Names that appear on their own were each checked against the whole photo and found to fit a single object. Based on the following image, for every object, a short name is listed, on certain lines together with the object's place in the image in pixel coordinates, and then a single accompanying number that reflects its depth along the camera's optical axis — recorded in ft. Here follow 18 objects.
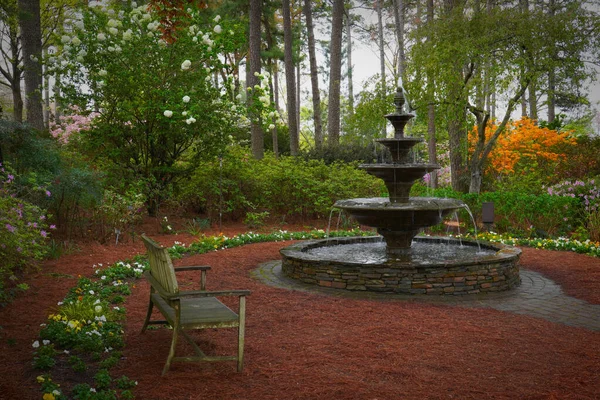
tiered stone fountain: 21.44
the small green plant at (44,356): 12.82
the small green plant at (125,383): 11.91
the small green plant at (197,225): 37.51
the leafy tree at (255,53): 59.82
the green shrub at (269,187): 41.83
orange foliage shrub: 55.20
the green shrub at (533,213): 36.45
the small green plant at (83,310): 16.22
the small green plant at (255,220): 41.16
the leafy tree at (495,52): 38.29
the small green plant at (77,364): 12.71
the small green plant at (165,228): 36.58
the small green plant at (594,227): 33.83
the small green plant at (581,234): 34.69
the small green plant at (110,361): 13.01
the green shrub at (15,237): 19.22
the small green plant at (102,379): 11.84
